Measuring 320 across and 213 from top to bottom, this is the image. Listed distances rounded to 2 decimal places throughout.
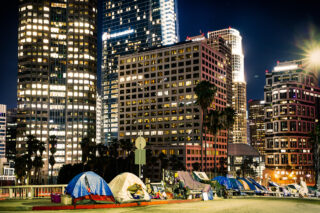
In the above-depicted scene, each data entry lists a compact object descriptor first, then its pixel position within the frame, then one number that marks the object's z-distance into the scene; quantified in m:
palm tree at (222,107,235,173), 99.58
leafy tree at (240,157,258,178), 186.75
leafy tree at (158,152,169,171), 128.15
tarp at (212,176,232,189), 35.25
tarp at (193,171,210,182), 30.20
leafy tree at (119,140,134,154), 125.80
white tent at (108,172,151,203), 20.52
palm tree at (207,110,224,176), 97.75
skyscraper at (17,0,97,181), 185.75
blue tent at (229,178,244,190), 36.59
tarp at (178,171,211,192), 27.73
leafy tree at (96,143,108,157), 123.68
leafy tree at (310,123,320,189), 109.35
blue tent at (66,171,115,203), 19.03
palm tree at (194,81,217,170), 98.81
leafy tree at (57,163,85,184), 123.19
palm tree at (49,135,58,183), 140.12
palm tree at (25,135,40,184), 120.97
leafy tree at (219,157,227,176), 170.62
